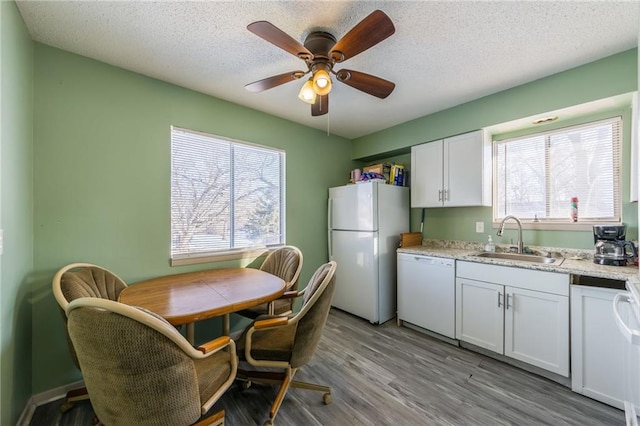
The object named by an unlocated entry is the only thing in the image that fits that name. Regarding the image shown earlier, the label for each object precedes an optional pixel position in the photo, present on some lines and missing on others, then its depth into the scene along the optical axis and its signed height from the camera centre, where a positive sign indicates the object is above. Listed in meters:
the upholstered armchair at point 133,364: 0.91 -0.59
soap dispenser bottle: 2.62 -0.38
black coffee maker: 1.82 -0.27
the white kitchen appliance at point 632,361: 1.08 -0.74
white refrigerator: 2.94 -0.40
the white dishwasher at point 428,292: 2.47 -0.86
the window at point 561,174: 2.10 +0.36
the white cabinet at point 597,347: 1.63 -0.93
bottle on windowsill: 2.23 +0.01
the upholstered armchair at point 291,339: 1.49 -0.80
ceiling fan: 1.27 +0.94
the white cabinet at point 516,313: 1.86 -0.85
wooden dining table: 1.43 -0.56
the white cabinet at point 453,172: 2.60 +0.45
